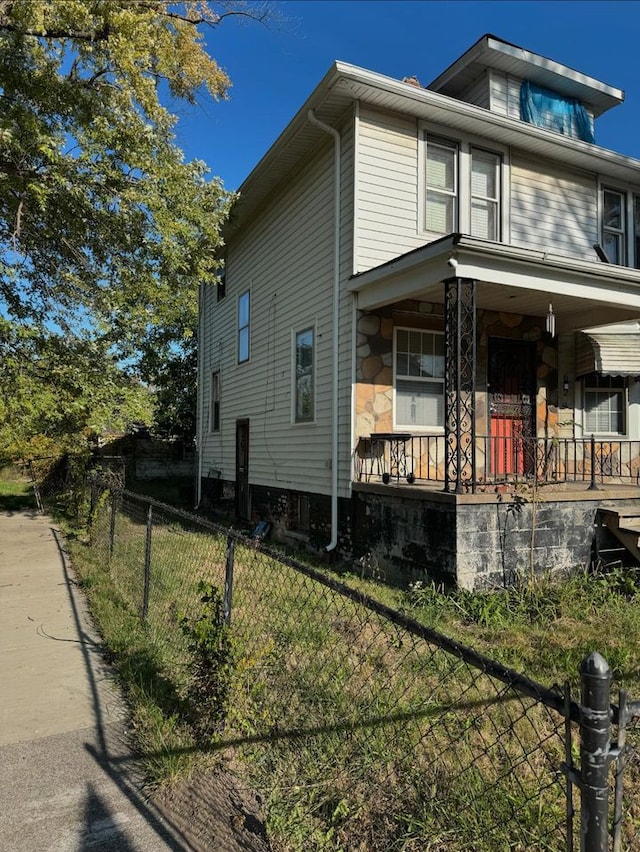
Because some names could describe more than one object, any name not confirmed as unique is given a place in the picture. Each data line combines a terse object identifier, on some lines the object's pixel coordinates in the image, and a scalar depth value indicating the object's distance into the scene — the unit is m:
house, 6.61
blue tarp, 10.59
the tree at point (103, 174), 7.59
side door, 12.43
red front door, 9.24
